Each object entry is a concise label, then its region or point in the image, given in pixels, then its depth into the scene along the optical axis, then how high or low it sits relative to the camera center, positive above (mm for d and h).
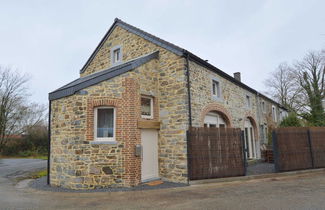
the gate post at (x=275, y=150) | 9562 -794
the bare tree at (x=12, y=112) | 23828 +3048
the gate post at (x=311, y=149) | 10219 -862
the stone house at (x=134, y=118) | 7504 +680
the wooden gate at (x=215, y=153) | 8180 -768
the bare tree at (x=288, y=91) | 24291 +5233
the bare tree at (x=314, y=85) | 21461 +5160
